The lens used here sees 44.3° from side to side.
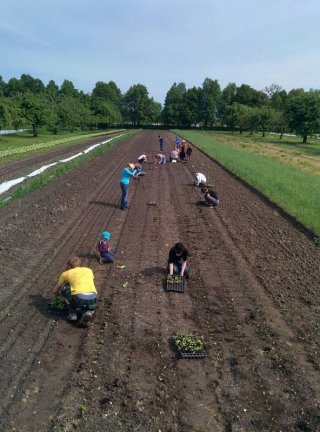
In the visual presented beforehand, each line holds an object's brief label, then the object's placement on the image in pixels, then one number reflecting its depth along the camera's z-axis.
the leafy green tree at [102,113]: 103.01
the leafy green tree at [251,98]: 136.12
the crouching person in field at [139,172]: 19.01
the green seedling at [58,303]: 8.24
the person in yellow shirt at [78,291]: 7.75
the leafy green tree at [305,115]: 65.25
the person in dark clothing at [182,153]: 32.03
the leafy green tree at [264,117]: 86.31
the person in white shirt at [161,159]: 30.38
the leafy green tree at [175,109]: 133.88
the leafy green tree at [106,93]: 155.62
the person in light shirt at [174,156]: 31.10
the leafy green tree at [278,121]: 82.47
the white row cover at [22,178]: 20.17
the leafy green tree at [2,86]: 128.23
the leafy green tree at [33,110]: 60.28
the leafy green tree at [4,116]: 47.48
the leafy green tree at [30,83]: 126.80
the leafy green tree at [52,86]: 129.68
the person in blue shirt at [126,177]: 16.02
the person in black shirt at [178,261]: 9.79
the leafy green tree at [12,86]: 130.27
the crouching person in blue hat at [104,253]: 10.81
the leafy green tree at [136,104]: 140.00
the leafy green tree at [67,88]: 143.34
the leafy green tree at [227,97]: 142.75
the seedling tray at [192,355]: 6.86
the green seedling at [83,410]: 5.52
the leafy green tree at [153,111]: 140.00
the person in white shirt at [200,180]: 21.52
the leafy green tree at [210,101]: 132.62
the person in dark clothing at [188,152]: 31.45
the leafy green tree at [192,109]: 133.12
